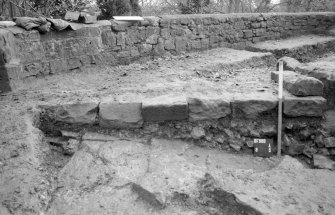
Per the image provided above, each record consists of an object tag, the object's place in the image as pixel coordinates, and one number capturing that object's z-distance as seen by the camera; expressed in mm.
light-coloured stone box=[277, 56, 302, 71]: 4497
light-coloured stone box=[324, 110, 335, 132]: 3371
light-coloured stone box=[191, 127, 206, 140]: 3297
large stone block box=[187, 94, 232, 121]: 3299
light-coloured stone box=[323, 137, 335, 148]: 3359
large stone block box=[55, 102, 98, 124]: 3238
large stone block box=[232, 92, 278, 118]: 3342
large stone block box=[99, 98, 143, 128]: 3229
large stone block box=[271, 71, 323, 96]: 3400
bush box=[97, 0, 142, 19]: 7000
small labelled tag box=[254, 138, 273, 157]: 3281
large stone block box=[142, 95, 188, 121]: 3215
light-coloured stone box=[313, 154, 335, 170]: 3164
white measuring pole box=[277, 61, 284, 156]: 3264
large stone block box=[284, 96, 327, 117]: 3324
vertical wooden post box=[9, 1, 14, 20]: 6284
